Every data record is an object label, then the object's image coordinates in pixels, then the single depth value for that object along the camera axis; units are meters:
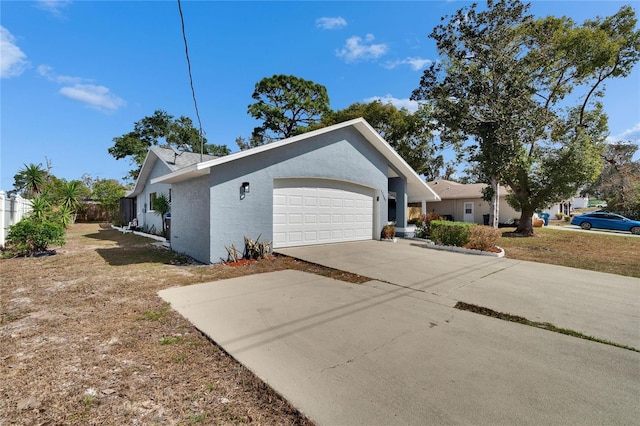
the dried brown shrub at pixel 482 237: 10.13
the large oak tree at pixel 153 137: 31.75
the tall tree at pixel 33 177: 15.12
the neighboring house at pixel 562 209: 34.88
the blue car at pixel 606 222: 19.49
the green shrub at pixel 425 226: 13.85
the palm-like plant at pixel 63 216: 12.07
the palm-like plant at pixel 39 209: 10.52
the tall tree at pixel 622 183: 24.55
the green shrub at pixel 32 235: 9.30
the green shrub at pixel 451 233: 10.48
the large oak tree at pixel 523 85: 14.16
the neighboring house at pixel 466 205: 24.39
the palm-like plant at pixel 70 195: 16.11
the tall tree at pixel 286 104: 29.02
